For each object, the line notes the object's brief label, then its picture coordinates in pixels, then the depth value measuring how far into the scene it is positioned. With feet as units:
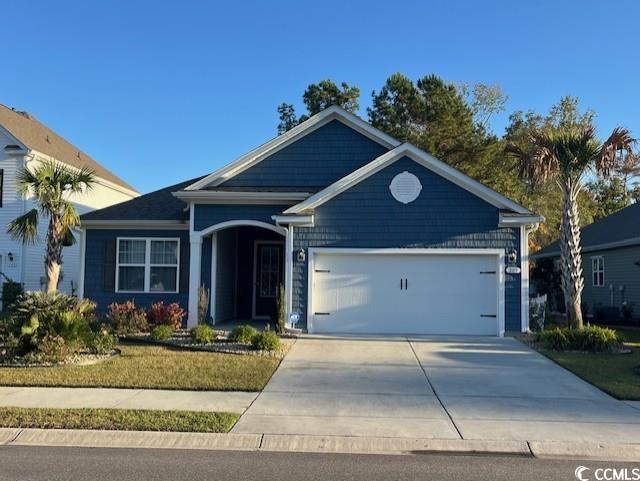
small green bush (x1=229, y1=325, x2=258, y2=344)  41.01
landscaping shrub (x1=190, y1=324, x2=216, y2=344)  41.42
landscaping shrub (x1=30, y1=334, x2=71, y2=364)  35.70
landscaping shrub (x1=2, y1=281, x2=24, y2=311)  66.19
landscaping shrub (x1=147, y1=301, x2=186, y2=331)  47.62
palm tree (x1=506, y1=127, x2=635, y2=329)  46.62
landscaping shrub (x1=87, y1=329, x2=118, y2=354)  38.11
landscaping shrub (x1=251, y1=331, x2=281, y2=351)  39.81
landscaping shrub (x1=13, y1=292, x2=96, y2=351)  36.42
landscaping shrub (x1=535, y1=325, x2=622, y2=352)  41.75
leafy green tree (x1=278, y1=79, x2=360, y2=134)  112.68
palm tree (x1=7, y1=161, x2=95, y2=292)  43.88
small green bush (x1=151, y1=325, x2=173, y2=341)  42.80
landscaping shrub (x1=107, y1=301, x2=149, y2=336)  46.75
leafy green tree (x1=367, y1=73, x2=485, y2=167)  100.99
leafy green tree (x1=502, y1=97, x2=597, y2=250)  112.27
